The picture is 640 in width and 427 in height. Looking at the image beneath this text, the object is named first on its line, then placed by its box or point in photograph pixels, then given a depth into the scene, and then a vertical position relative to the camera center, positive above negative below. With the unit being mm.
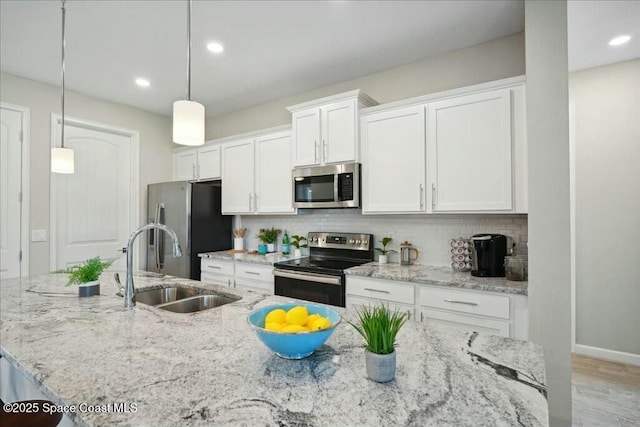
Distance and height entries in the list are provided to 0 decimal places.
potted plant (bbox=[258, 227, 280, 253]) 3775 -249
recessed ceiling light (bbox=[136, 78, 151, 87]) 3326 +1371
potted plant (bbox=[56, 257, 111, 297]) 1744 -325
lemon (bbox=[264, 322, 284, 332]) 920 -313
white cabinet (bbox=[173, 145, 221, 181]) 3988 +670
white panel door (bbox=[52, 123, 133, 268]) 3527 +204
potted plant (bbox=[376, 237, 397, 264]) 2936 -311
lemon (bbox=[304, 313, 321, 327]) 970 -305
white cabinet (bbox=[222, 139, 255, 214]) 3645 +442
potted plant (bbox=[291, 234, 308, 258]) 3584 -302
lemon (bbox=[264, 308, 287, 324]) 975 -301
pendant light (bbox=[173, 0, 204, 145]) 1437 +414
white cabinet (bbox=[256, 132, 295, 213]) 3355 +444
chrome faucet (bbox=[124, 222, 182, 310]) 1529 -302
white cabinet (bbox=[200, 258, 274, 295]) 3150 -593
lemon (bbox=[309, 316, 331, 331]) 925 -306
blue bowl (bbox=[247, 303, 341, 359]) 882 -339
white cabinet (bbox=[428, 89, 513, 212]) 2203 +453
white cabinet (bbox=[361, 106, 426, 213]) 2559 +451
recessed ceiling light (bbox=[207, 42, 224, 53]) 2633 +1376
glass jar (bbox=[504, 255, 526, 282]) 2131 -337
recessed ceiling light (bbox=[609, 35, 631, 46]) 2547 +1389
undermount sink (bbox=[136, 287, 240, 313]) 1808 -477
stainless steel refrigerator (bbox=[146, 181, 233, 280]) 3621 -84
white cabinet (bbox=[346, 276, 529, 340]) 1994 -585
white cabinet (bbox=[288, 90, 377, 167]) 2832 +792
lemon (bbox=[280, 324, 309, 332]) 905 -311
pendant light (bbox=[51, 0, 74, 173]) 2238 +386
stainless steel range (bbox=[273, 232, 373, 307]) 2637 -433
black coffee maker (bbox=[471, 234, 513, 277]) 2248 -256
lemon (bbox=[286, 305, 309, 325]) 962 -295
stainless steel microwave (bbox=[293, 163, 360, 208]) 2832 +274
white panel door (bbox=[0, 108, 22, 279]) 3076 +237
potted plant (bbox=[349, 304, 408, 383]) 808 -318
